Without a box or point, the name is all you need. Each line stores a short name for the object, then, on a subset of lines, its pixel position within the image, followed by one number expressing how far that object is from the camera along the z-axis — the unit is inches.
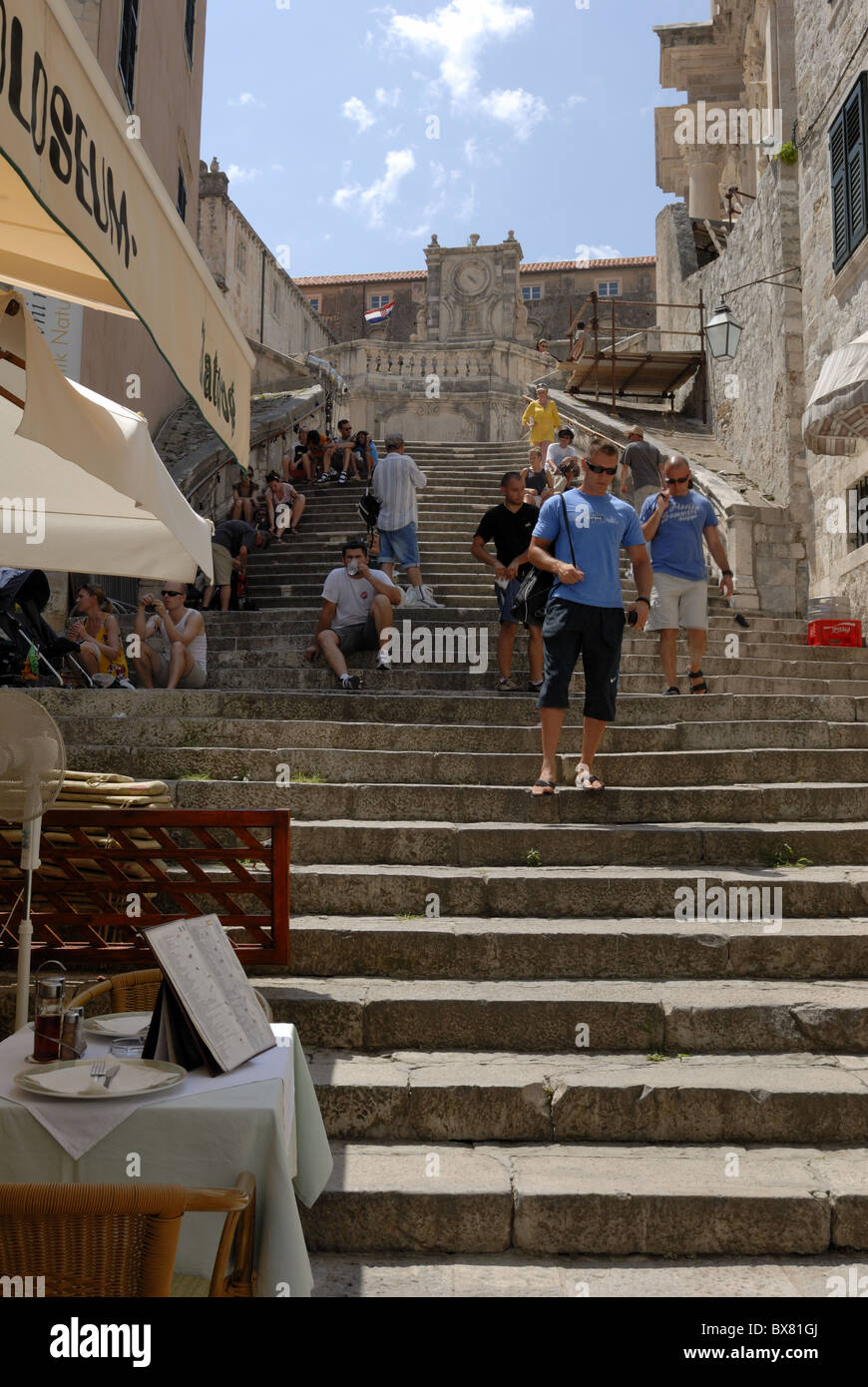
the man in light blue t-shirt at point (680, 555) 331.9
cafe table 102.9
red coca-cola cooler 455.2
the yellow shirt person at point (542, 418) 638.5
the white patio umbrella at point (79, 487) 146.5
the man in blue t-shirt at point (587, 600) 247.6
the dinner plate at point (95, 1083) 106.3
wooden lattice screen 176.9
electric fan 143.7
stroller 329.4
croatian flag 1691.7
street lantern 668.1
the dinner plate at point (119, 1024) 126.1
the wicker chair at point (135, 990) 143.6
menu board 113.7
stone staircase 144.3
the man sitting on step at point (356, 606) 360.8
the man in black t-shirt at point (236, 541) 492.2
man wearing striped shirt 451.5
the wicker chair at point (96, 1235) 86.0
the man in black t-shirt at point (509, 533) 352.2
